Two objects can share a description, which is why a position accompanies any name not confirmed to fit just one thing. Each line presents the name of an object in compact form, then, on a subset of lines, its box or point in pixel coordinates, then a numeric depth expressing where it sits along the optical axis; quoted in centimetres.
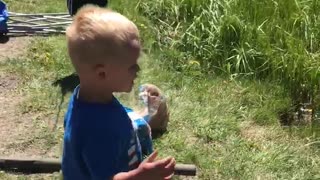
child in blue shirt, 155
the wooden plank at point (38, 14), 496
